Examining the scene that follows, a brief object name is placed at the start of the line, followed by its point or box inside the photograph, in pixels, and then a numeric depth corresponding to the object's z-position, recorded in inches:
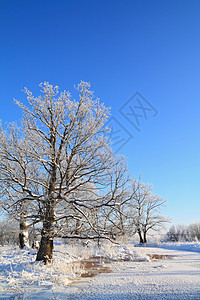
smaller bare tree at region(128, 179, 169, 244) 1176.2
